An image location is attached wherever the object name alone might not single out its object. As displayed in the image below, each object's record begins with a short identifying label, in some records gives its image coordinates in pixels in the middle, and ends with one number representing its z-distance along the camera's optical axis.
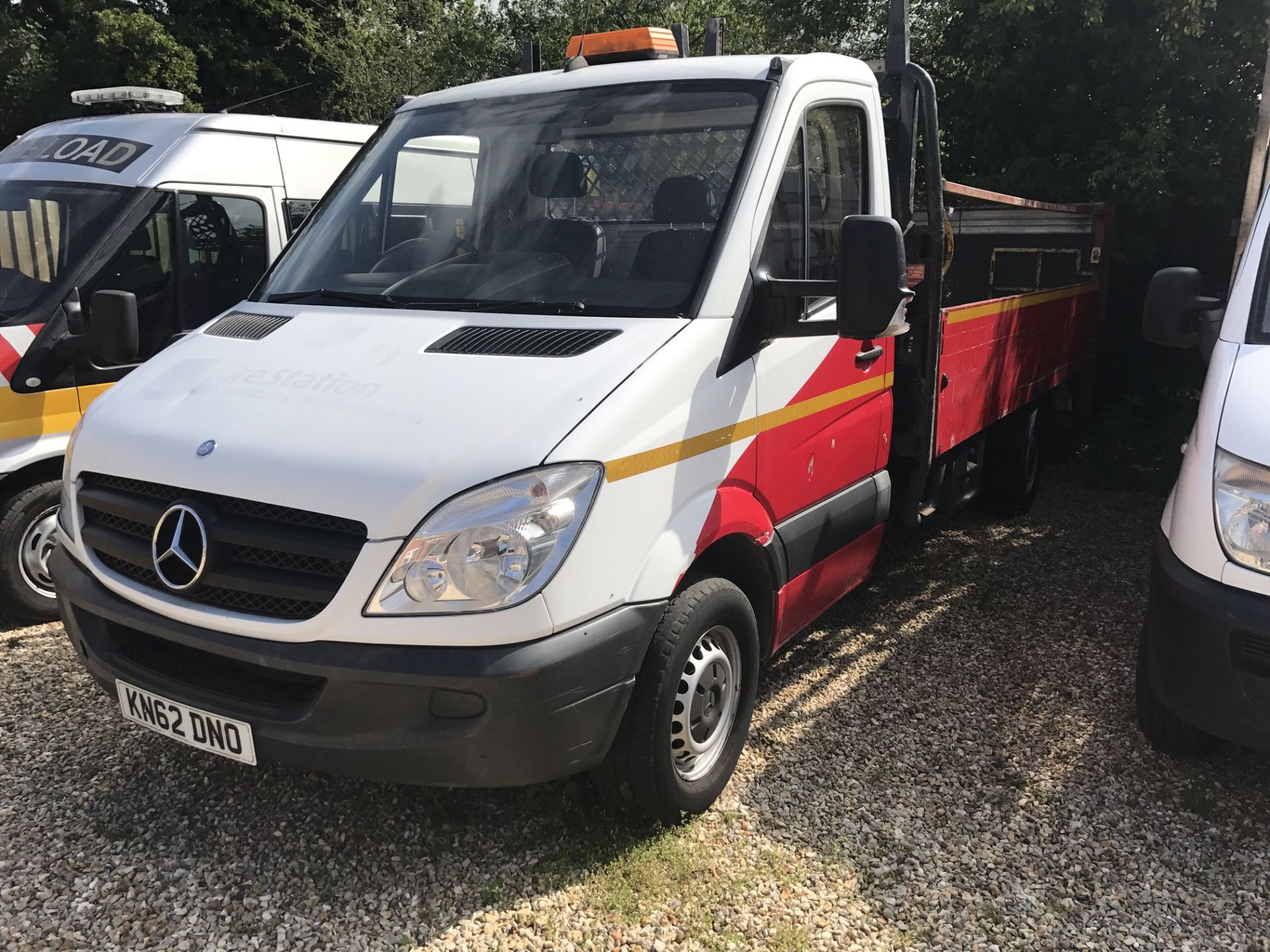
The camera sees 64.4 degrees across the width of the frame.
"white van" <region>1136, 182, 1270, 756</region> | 2.81
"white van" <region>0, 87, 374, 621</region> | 4.63
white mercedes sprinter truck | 2.42
